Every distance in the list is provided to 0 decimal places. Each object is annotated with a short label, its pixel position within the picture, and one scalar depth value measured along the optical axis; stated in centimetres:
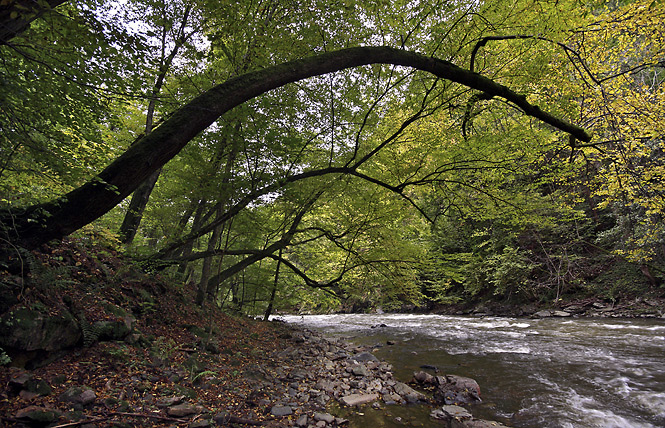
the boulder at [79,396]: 280
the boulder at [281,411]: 378
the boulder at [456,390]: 486
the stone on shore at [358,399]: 453
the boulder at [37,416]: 239
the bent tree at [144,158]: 301
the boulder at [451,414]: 418
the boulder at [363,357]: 737
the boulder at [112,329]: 397
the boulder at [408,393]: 484
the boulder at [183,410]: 307
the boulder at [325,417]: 382
